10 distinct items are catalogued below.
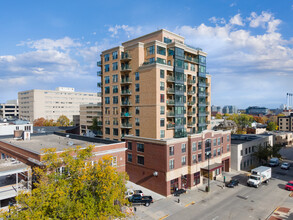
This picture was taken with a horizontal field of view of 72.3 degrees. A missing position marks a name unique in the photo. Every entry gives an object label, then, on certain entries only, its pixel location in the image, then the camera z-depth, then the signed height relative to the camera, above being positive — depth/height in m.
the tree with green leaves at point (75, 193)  17.97 -8.00
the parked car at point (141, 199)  34.84 -15.14
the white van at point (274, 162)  61.59 -15.16
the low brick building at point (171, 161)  39.62 -10.47
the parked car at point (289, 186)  41.99 -15.39
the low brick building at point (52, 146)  31.52 -6.34
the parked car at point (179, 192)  39.32 -15.58
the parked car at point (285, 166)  58.34 -15.47
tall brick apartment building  44.25 +6.22
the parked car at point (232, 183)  43.90 -15.62
